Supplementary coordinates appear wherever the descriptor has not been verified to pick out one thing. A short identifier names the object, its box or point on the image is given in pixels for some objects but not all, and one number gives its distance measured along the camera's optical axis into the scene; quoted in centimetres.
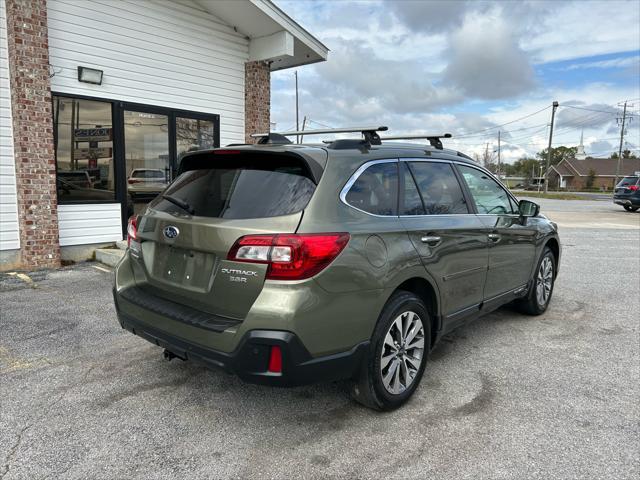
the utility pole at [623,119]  6662
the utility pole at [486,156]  10694
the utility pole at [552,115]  4428
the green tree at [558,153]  10537
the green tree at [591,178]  7794
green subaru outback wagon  254
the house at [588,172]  7925
